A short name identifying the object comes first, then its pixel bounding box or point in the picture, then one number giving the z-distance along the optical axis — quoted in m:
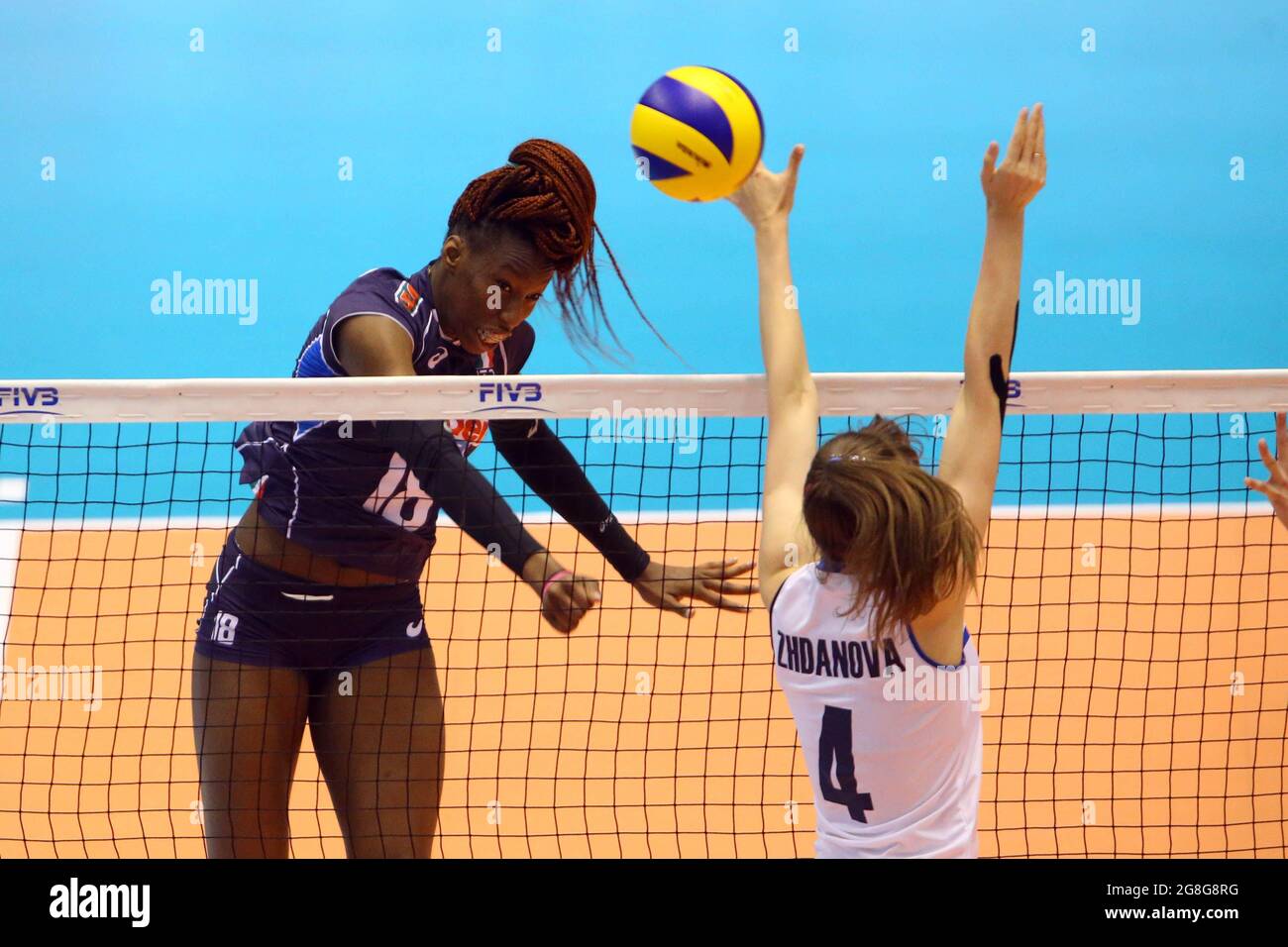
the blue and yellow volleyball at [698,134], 5.24
